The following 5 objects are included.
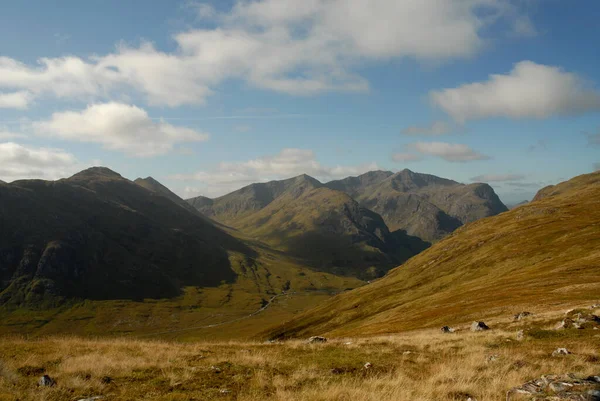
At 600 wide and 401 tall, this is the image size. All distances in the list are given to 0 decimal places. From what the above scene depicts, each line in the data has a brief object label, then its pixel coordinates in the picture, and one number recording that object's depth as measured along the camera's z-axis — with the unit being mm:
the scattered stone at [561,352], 18908
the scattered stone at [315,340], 29955
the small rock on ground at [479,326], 34250
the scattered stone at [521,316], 35250
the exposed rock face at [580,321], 26078
